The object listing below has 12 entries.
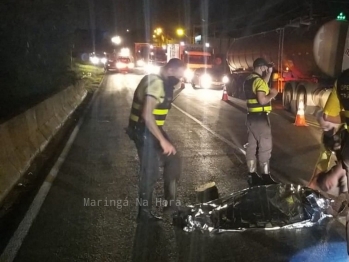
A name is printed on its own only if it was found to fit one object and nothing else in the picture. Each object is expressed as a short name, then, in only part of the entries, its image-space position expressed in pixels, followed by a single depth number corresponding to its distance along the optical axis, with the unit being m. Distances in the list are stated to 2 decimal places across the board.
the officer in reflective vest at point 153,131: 5.10
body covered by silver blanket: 5.12
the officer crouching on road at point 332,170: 4.53
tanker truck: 15.23
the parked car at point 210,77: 28.95
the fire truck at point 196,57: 32.76
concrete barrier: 6.99
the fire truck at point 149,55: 47.88
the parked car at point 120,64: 53.83
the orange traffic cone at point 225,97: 22.42
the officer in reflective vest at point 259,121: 6.52
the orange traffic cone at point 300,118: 13.84
